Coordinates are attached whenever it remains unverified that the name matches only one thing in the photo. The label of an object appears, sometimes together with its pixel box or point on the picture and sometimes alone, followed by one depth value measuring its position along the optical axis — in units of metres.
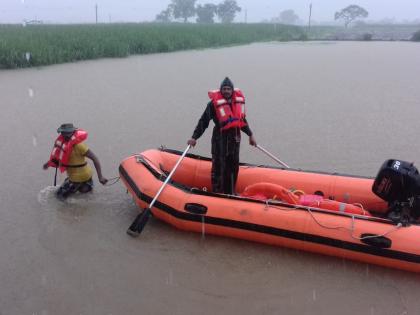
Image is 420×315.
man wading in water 4.25
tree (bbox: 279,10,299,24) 141.12
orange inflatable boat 3.33
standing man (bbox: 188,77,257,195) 4.05
